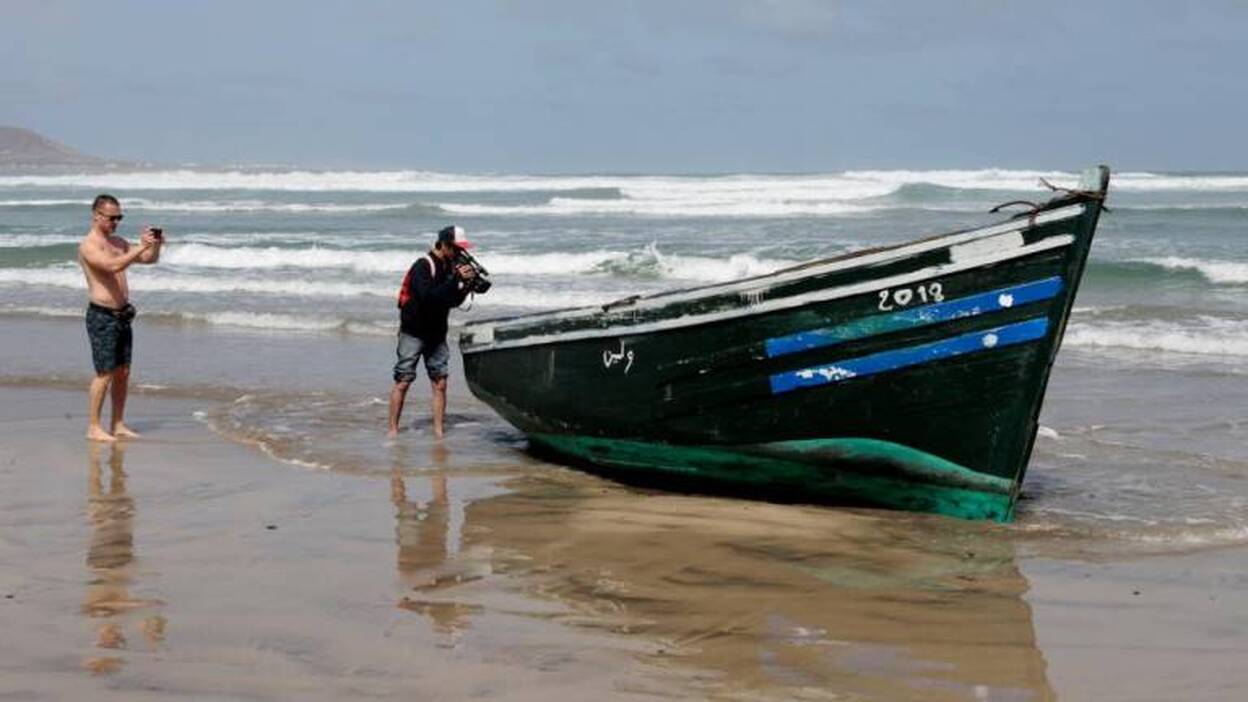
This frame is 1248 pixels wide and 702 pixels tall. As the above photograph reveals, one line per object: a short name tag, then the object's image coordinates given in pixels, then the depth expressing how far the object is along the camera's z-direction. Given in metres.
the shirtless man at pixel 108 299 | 8.43
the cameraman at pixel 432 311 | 8.67
